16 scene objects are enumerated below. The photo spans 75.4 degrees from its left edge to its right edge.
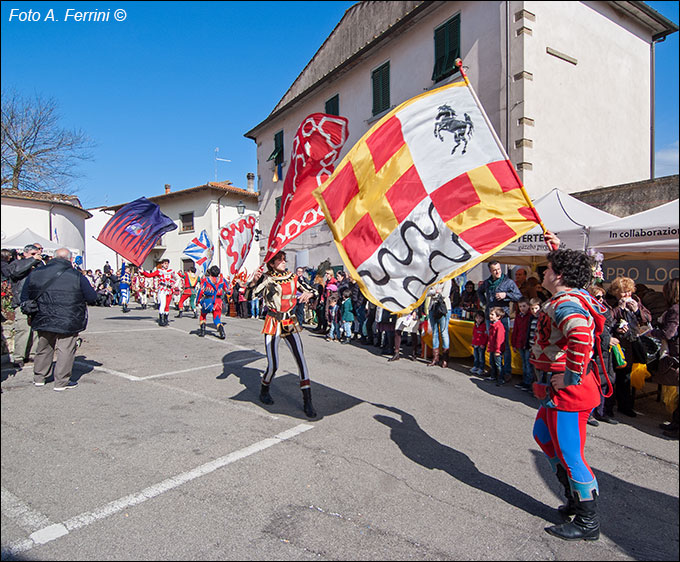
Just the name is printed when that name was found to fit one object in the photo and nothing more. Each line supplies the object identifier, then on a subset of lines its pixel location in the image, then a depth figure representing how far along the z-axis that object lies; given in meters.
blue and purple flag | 9.76
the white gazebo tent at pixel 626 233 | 4.36
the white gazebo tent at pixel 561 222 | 6.92
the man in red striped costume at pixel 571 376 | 2.71
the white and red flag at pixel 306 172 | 4.67
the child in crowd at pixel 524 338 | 6.73
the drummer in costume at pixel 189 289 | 14.80
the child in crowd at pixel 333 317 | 11.48
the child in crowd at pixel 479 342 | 7.87
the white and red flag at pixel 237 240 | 6.80
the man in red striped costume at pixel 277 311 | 5.32
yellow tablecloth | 8.76
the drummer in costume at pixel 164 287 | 13.23
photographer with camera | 5.71
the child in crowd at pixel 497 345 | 7.25
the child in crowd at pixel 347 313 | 11.06
